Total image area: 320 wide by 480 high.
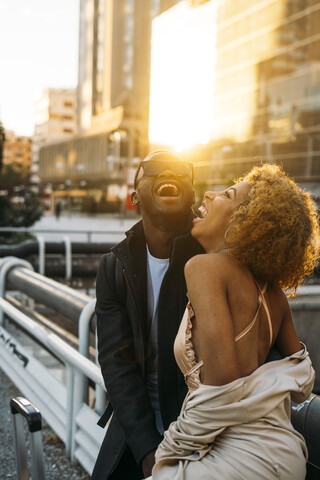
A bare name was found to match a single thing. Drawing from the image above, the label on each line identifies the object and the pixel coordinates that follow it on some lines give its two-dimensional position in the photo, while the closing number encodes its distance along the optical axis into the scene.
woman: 1.55
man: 1.99
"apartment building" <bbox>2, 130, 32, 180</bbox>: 189.88
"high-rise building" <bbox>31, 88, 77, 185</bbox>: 142.50
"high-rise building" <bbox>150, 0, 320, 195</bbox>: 48.28
